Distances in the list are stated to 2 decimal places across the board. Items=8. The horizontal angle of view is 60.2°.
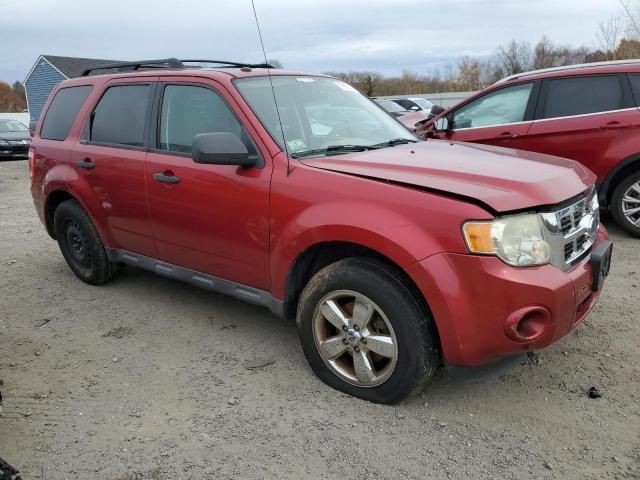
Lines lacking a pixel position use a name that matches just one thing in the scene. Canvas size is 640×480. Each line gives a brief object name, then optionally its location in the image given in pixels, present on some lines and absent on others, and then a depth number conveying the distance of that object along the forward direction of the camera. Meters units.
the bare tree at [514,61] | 44.75
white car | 22.33
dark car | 18.00
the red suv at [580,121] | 5.69
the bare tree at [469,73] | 51.44
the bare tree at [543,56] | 44.83
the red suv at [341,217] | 2.56
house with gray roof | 31.59
